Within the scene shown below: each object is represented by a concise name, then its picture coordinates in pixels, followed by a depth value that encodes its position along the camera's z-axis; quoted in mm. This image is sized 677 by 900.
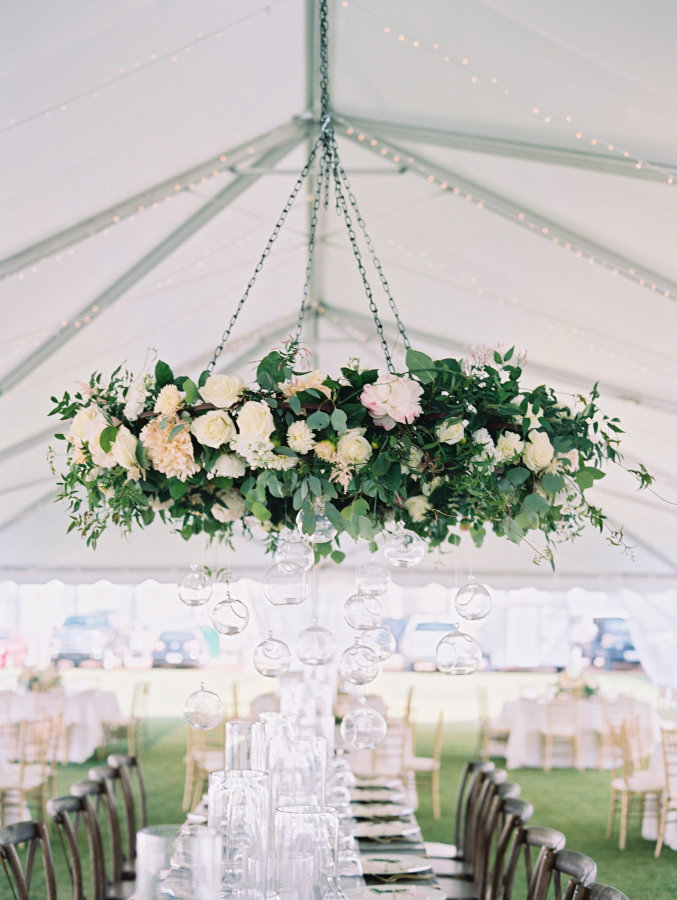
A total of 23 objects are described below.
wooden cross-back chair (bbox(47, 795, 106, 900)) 3652
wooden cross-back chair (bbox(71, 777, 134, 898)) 4137
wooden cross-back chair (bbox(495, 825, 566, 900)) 3172
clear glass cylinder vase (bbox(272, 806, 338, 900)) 2127
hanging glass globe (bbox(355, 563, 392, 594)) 3178
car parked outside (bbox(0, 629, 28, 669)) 16453
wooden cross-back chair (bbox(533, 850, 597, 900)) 2869
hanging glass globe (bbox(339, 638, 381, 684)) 2920
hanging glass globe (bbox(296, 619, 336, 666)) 3107
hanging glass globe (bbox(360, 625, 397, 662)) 3049
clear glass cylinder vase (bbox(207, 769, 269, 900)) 2289
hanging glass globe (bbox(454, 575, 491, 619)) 2656
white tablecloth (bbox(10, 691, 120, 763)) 8977
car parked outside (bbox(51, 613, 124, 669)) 18969
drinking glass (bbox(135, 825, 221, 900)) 2139
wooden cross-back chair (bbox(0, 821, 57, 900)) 2979
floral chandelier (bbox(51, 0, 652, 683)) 2197
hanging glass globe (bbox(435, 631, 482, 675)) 2719
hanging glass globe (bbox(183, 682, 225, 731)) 2812
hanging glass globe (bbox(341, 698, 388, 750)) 3018
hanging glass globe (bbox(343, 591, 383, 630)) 2938
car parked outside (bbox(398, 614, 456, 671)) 19672
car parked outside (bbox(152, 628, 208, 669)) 19594
